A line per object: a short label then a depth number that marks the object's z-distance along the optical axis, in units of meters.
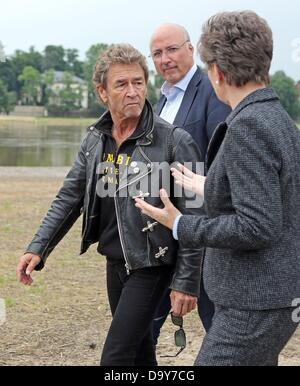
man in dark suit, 3.96
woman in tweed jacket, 2.30
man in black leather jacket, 3.24
